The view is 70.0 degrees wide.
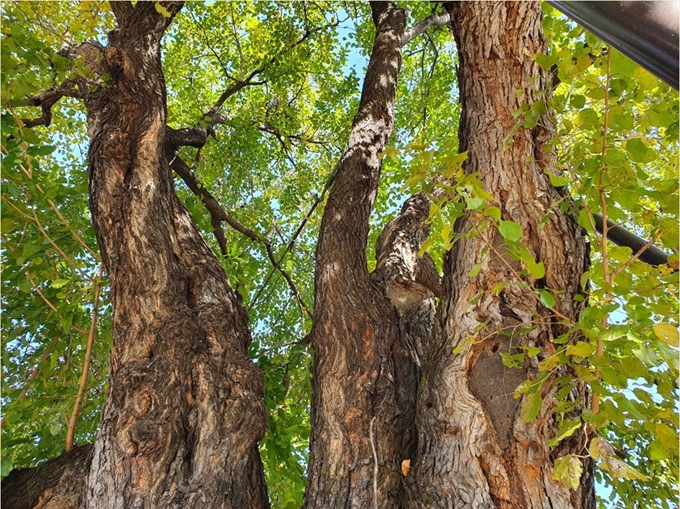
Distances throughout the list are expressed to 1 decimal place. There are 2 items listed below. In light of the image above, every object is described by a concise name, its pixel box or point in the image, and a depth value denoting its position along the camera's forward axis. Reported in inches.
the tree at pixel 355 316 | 62.1
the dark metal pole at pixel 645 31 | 26.1
